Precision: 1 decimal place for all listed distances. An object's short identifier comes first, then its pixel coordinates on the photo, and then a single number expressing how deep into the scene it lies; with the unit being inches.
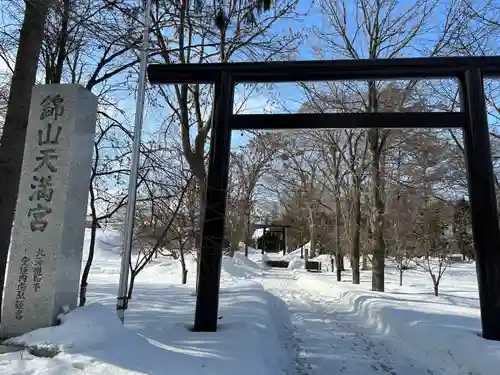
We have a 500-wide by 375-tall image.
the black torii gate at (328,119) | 224.5
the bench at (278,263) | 1391.5
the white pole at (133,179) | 197.6
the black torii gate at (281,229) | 1642.5
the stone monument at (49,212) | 161.5
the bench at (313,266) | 1063.6
